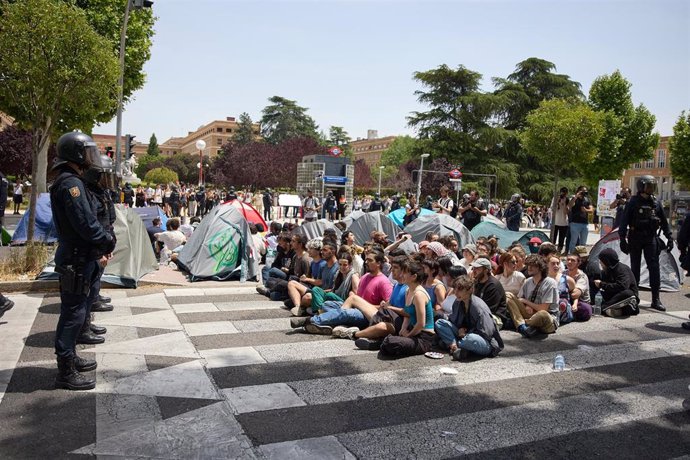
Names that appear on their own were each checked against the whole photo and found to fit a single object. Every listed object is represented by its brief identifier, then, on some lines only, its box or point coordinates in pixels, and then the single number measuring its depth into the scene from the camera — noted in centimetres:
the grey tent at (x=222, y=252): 1051
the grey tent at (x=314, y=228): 1302
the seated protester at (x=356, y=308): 686
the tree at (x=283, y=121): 8881
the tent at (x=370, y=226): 1367
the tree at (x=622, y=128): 3859
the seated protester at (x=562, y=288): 769
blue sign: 3685
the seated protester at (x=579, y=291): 790
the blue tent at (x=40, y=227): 1315
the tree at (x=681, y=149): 3778
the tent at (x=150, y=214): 1417
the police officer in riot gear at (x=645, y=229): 841
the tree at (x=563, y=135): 2030
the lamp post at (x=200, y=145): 2663
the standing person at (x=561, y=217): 1450
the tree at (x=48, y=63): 991
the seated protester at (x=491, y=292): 714
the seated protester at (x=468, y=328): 591
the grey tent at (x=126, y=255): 935
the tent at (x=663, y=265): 1062
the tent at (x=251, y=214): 1368
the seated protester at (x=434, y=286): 700
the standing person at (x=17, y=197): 2475
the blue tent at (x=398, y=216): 1514
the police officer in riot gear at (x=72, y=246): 462
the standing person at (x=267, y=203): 2720
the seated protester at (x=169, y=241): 1204
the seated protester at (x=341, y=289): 757
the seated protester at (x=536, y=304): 699
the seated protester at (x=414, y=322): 597
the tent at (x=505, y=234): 1309
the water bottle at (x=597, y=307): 841
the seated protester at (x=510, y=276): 780
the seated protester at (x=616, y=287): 822
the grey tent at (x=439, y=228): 1288
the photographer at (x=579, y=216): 1348
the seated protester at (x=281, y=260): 947
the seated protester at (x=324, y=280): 805
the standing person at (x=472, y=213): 1420
